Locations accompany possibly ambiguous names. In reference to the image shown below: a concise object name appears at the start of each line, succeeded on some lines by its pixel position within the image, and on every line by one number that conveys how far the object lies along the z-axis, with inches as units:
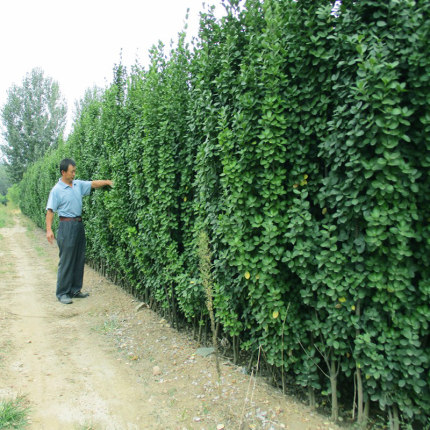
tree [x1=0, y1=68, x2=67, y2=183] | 1504.7
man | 249.1
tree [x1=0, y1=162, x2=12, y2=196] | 2529.0
